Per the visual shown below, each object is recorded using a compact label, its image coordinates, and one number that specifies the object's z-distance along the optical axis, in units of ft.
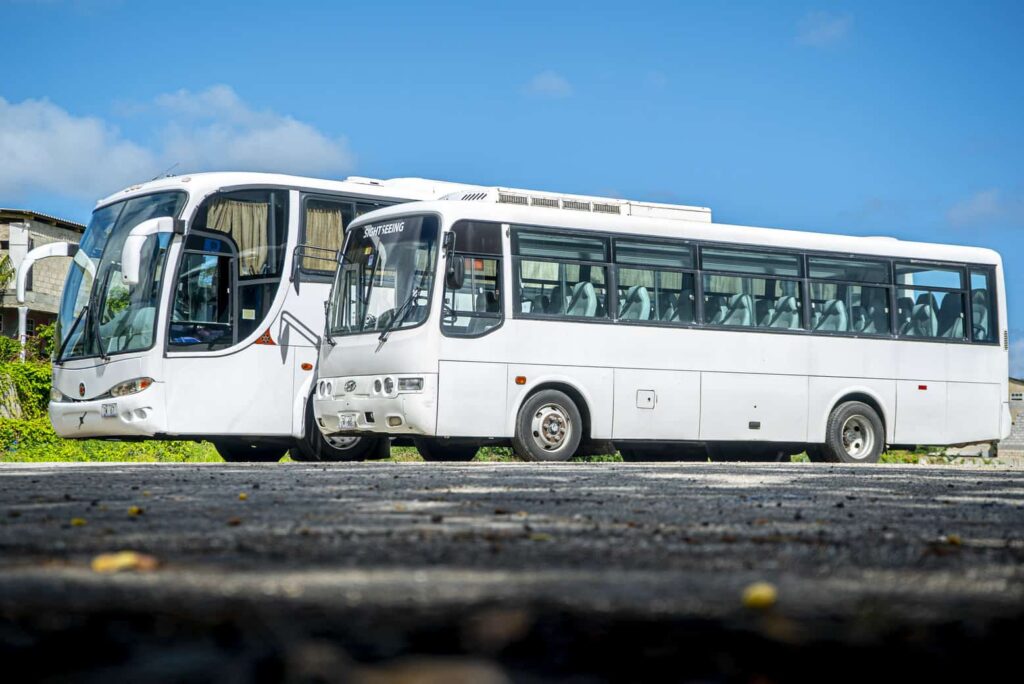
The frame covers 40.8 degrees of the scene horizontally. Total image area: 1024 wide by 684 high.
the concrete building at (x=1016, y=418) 194.08
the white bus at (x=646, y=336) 50.96
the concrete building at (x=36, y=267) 169.89
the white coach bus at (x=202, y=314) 50.85
